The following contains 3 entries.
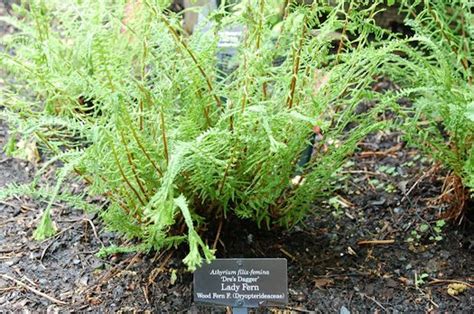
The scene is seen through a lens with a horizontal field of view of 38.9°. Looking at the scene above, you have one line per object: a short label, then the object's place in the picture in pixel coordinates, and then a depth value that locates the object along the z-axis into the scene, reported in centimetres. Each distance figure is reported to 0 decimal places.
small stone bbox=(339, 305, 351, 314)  171
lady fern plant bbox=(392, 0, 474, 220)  166
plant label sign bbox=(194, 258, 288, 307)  156
